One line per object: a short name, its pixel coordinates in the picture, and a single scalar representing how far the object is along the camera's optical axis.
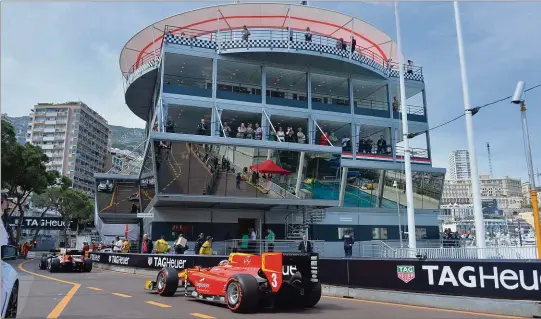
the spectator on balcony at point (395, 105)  41.47
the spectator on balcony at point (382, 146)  38.10
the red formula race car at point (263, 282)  9.57
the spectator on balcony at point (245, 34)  35.06
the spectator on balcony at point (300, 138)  34.31
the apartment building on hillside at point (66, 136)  151.75
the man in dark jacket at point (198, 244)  24.40
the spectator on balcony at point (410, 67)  42.55
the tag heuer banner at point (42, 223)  61.00
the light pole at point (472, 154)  16.75
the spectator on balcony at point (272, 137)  34.83
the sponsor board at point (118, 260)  25.68
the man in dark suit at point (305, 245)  25.08
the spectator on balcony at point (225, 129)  32.12
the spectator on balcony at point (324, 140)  35.77
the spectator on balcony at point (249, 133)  32.75
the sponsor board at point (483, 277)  9.21
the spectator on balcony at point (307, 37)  35.38
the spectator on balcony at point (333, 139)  37.44
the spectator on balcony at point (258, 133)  33.34
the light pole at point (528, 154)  12.95
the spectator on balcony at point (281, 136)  33.47
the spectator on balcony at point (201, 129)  31.61
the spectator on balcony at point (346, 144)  37.22
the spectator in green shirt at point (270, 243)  27.64
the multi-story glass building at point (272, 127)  29.48
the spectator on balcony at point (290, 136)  33.84
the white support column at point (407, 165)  20.86
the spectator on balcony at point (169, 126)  30.53
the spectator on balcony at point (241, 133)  32.53
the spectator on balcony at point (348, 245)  26.50
